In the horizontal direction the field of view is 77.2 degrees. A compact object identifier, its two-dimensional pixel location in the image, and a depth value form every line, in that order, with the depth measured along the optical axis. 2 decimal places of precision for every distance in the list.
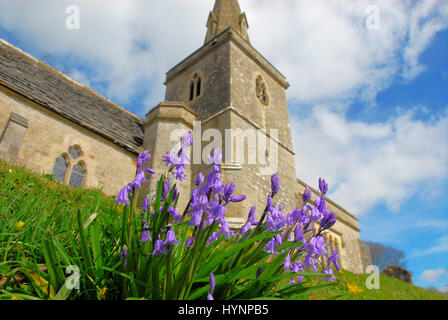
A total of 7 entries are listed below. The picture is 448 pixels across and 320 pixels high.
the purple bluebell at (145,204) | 0.34
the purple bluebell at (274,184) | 0.33
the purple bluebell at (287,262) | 0.31
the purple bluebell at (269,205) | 0.32
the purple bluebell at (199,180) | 0.32
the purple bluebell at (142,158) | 0.34
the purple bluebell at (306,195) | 0.34
